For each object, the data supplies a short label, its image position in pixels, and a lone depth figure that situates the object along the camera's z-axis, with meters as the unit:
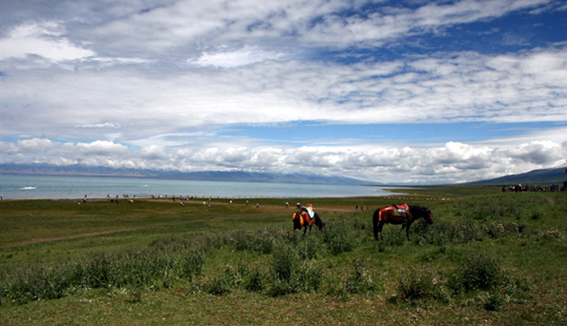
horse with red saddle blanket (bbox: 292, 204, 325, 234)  16.28
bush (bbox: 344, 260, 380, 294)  9.66
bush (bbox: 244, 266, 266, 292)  10.60
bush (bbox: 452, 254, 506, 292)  9.09
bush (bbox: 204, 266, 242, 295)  10.50
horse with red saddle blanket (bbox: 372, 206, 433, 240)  12.80
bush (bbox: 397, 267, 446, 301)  8.68
